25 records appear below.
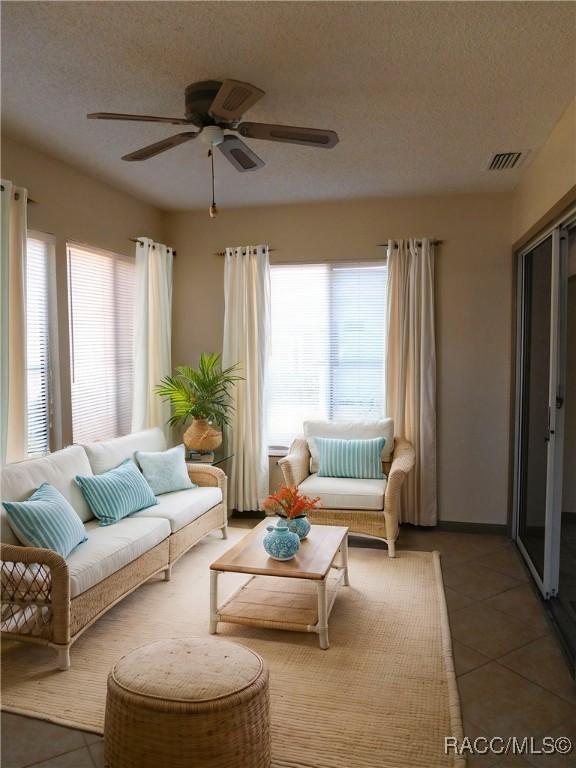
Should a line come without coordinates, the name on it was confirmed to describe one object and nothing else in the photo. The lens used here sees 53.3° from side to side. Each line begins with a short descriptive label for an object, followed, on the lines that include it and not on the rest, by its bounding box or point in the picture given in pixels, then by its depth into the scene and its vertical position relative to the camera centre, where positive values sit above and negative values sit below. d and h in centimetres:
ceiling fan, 241 +106
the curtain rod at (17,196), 332 +102
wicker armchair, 416 -112
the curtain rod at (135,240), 484 +104
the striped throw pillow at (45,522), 285 -82
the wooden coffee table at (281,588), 295 -133
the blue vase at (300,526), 338 -96
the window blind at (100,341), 423 +17
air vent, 375 +137
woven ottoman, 189 -118
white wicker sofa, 272 -103
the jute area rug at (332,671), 223 -146
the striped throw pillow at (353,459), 461 -78
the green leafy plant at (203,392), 483 -25
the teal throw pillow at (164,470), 412 -78
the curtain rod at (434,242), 484 +102
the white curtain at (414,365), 482 -2
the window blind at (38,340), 378 +15
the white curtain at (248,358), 516 +4
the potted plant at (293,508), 332 -85
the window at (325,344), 511 +17
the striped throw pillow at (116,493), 353 -83
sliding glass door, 334 -29
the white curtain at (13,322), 331 +24
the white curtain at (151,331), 486 +28
